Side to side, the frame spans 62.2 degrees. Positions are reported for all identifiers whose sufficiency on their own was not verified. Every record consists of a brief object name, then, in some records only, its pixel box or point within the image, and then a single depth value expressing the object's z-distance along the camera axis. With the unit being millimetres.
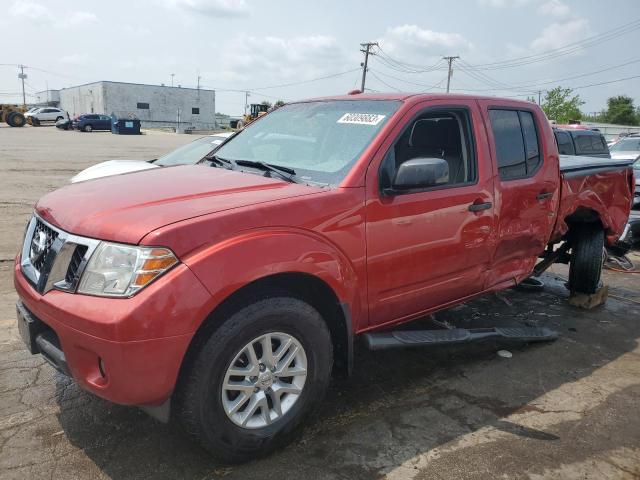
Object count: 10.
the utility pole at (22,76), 106888
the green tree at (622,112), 78562
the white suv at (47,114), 50000
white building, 73162
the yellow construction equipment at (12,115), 44031
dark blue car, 45719
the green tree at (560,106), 64662
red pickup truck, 2275
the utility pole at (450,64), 65062
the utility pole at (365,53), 55362
